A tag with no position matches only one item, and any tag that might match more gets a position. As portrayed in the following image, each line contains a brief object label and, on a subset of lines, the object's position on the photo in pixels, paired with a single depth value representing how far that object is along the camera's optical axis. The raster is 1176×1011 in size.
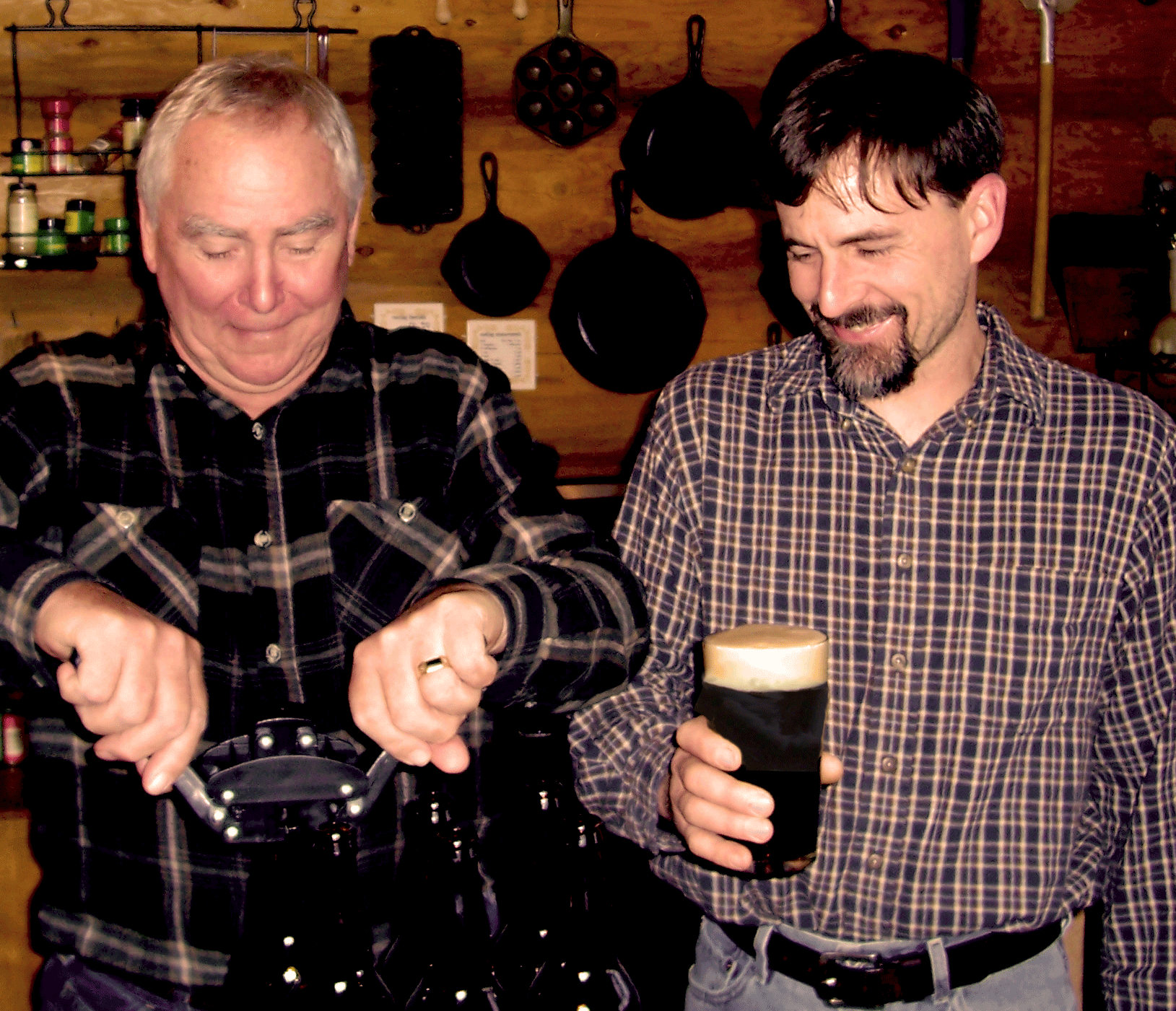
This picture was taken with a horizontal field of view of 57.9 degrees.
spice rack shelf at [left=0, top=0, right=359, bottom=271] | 2.40
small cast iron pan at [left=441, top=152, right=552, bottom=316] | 2.72
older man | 1.20
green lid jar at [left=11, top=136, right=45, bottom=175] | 2.44
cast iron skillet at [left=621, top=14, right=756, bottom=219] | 2.75
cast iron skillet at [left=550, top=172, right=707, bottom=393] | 2.78
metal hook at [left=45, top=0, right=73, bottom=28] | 2.49
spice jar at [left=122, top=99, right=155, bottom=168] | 2.40
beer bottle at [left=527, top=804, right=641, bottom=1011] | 0.95
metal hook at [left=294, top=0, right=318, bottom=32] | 2.56
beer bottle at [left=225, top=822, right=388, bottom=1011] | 0.82
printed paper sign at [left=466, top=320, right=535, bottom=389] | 2.77
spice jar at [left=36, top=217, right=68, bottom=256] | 2.42
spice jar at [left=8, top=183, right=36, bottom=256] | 2.48
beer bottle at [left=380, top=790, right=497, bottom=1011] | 0.93
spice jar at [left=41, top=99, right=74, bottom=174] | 2.47
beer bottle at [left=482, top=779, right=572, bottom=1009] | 0.98
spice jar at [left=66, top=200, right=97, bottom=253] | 2.47
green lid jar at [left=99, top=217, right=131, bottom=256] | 2.50
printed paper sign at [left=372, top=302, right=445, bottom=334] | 2.72
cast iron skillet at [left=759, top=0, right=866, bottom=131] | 2.75
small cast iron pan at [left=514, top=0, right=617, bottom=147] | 2.70
